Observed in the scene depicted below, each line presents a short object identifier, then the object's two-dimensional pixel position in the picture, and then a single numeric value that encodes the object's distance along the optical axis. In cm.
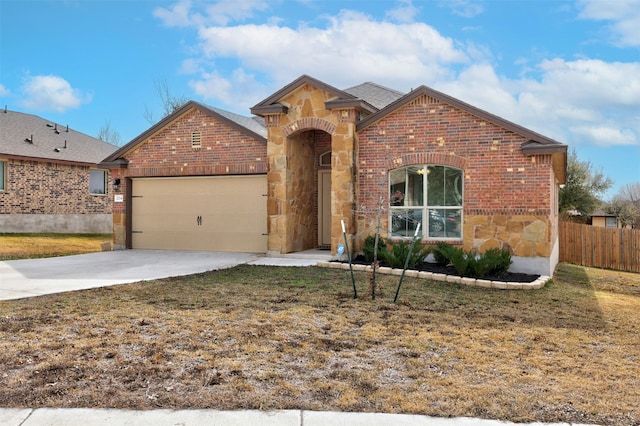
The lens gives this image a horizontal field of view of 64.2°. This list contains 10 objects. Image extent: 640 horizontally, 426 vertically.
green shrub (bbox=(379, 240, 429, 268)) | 1148
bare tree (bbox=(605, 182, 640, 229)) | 3784
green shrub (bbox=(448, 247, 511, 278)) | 1079
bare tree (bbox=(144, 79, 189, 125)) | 3628
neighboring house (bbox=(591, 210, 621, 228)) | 3575
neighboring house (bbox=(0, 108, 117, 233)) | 2159
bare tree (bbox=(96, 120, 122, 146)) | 5000
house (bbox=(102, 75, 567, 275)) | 1167
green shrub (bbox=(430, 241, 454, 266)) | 1170
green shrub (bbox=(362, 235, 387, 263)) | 1237
